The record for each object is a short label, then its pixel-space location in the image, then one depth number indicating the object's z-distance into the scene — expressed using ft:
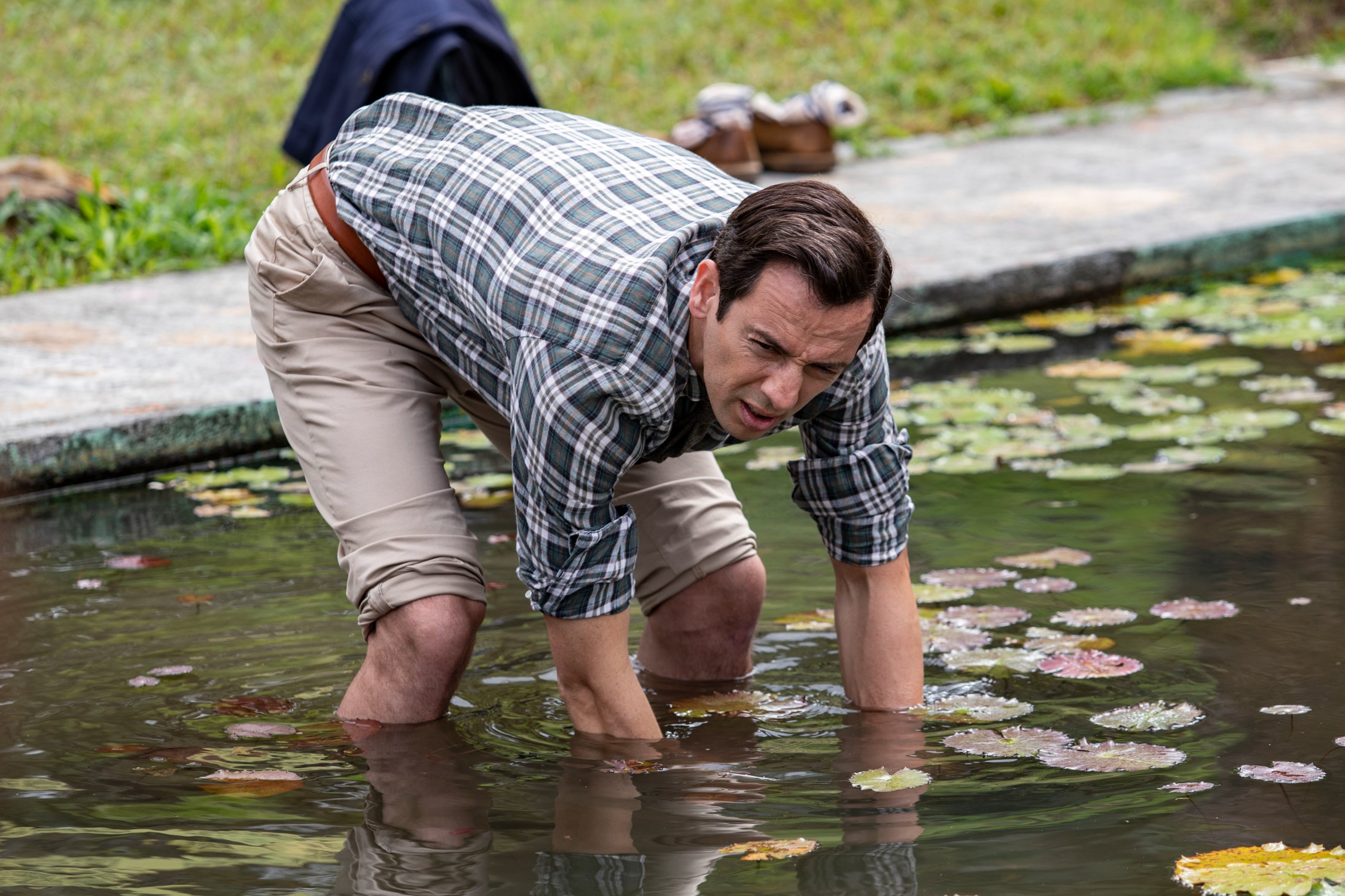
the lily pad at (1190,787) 15.87
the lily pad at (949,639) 20.44
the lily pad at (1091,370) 31.71
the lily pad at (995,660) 19.62
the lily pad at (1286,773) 15.97
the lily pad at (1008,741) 17.15
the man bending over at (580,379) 14.60
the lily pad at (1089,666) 19.25
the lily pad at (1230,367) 31.27
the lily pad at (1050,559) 22.89
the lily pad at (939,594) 21.90
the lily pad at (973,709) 18.21
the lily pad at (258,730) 18.35
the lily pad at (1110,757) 16.56
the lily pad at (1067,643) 20.01
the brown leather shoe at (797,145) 45.93
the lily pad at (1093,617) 20.71
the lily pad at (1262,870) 13.66
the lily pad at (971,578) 22.36
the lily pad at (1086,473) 26.23
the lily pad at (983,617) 21.02
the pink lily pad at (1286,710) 17.75
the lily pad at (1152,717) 17.66
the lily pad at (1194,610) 20.79
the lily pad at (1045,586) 22.00
